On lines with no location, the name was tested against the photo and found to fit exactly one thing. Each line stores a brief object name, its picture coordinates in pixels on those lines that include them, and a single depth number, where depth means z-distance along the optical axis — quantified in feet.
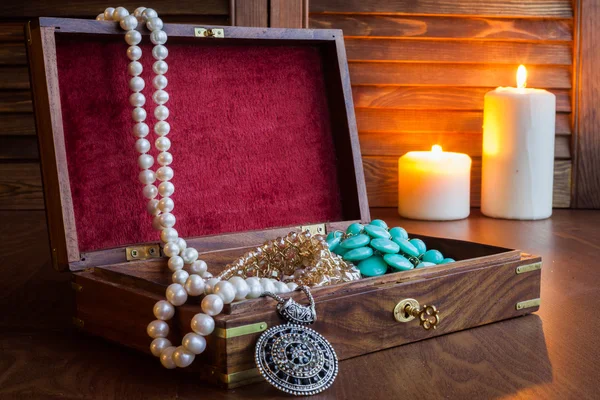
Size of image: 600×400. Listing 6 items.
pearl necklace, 2.41
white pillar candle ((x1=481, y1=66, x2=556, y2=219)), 3.86
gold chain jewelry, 2.69
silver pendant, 2.30
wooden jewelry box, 2.48
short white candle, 3.86
